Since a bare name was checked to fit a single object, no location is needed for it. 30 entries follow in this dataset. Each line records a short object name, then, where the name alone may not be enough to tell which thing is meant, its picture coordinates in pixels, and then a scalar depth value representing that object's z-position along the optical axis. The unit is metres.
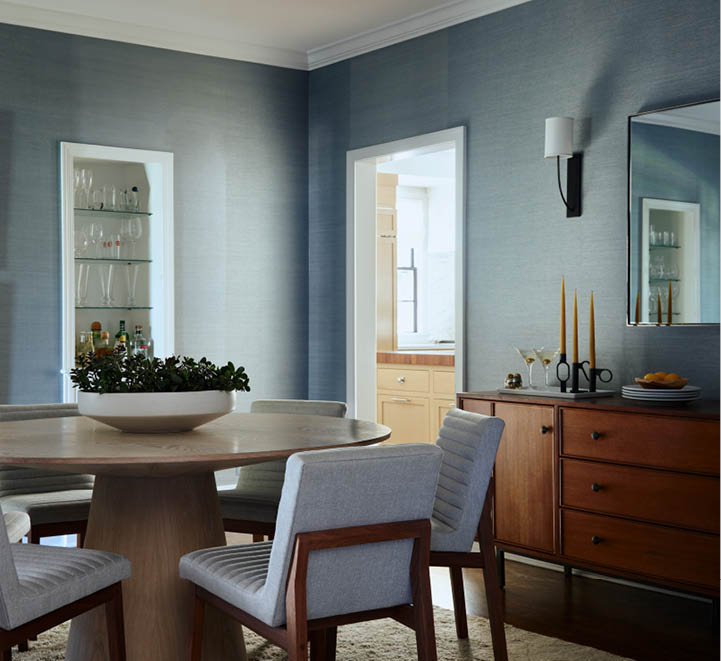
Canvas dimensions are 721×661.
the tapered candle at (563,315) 4.06
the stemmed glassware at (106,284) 5.04
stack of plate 3.48
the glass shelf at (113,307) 4.98
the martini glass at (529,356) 4.16
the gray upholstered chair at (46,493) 3.19
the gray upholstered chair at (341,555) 2.09
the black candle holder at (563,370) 3.88
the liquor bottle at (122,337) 5.10
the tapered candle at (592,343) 3.86
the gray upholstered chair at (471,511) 2.71
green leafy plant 2.74
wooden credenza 3.26
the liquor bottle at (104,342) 5.03
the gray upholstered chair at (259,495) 3.29
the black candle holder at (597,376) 3.88
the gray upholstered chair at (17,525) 2.74
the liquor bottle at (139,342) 5.16
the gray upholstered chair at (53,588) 2.12
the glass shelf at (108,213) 4.97
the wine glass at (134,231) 5.12
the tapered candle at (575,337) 3.87
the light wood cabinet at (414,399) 5.86
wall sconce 4.09
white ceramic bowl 2.70
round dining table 2.65
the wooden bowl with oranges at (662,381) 3.51
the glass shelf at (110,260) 4.98
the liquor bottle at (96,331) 5.02
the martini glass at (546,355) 4.08
